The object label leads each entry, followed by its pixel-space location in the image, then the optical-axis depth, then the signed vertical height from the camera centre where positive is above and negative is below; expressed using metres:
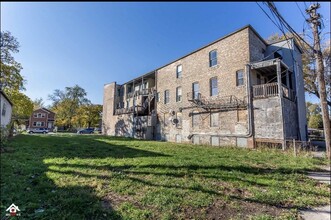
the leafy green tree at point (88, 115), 53.96 +3.16
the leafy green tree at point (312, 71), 22.45 +6.63
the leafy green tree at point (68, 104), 56.75 +6.51
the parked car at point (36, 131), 41.30 -1.00
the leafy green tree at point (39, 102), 62.12 +7.65
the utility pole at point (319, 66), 9.34 +3.01
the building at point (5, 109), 17.17 +1.73
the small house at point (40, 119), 54.88 +2.07
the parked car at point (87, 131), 44.22 -1.05
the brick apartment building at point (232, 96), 13.99 +2.66
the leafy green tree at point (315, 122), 36.22 +0.93
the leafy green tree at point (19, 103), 22.83 +2.84
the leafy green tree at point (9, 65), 22.09 +7.01
